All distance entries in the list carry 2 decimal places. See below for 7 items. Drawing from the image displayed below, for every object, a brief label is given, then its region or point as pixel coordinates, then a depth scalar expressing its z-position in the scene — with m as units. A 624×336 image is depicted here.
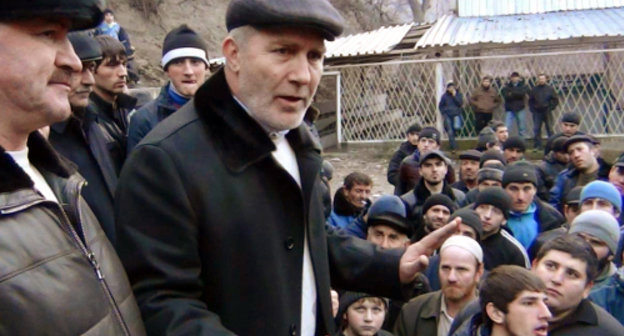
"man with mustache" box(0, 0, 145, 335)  1.24
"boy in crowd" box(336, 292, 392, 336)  3.51
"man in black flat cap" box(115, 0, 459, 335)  1.64
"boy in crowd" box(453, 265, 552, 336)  2.87
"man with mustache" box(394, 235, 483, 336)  3.48
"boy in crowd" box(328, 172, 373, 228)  5.78
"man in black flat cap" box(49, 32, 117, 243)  2.74
